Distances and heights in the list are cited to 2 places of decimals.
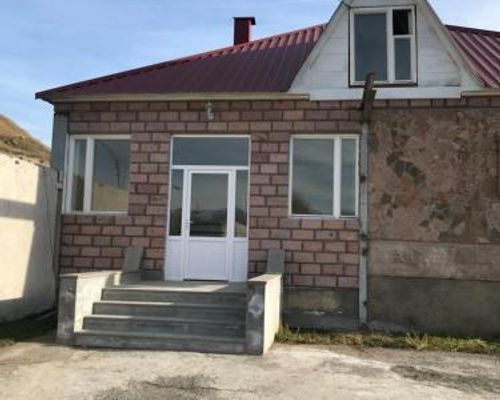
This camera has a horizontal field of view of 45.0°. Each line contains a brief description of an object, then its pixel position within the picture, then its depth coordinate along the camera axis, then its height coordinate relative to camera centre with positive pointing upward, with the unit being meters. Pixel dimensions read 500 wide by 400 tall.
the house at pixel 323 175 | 9.98 +1.29
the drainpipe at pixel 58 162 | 10.89 +1.48
